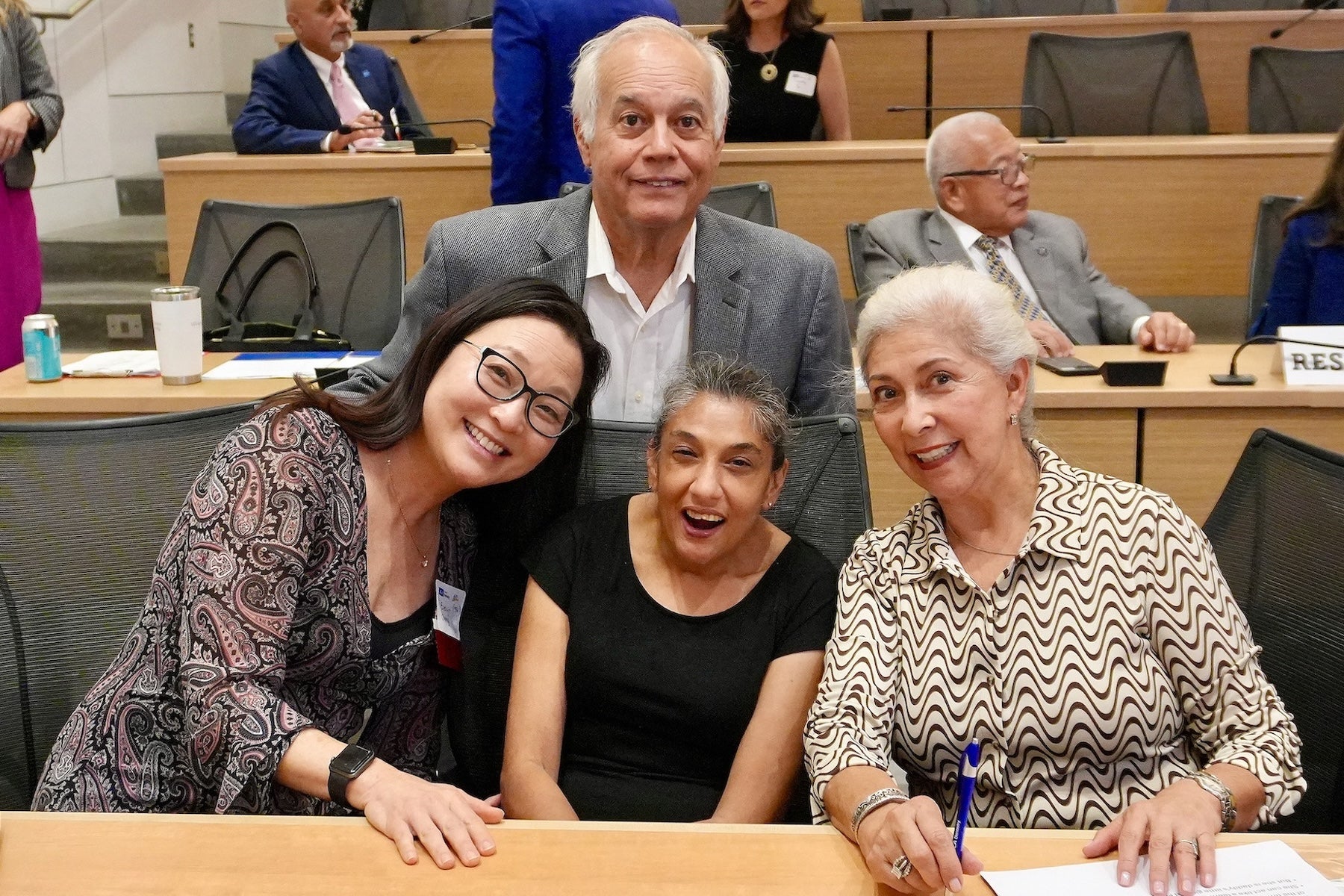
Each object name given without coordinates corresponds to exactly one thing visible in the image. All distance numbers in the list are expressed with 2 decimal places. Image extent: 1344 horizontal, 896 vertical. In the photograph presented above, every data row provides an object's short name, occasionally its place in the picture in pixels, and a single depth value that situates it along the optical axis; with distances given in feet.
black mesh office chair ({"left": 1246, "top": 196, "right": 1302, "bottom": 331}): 10.69
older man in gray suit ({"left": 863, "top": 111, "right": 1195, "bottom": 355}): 10.97
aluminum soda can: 8.61
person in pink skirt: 12.28
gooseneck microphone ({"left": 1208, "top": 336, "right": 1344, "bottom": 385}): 8.13
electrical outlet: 16.69
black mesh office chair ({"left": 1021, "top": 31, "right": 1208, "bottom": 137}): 14.57
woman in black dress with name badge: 13.84
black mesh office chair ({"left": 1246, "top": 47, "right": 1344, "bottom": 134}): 14.29
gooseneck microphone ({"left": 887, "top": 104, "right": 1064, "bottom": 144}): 13.14
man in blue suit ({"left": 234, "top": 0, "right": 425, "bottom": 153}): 14.01
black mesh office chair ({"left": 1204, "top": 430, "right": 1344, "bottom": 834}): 5.15
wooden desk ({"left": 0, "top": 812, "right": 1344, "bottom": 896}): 3.81
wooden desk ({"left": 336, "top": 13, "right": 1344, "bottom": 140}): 15.85
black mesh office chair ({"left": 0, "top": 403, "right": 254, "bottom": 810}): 5.56
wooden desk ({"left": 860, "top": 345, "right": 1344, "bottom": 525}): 8.05
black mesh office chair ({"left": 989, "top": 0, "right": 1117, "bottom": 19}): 19.25
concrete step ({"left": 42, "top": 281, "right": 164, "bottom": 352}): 16.72
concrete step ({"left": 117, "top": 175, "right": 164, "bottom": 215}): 21.02
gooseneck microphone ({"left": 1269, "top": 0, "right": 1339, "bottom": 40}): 15.43
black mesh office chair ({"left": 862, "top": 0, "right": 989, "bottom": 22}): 18.81
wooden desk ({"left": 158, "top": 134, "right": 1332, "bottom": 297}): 12.32
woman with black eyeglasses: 4.93
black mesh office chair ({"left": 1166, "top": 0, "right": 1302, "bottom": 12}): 18.72
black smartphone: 8.59
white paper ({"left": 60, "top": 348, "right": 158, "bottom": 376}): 8.86
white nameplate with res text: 8.09
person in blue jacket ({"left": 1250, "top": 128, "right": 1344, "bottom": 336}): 9.77
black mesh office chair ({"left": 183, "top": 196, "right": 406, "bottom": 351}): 10.49
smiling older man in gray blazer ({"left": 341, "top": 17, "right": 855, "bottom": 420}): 6.68
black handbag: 9.70
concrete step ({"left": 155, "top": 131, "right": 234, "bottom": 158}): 22.18
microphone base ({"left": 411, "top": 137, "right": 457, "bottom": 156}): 12.89
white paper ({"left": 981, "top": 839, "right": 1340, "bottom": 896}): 3.74
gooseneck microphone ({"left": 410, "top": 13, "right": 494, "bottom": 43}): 16.81
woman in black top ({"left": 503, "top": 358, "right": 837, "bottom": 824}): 5.44
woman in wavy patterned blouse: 4.82
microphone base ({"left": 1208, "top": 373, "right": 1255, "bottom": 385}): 8.18
